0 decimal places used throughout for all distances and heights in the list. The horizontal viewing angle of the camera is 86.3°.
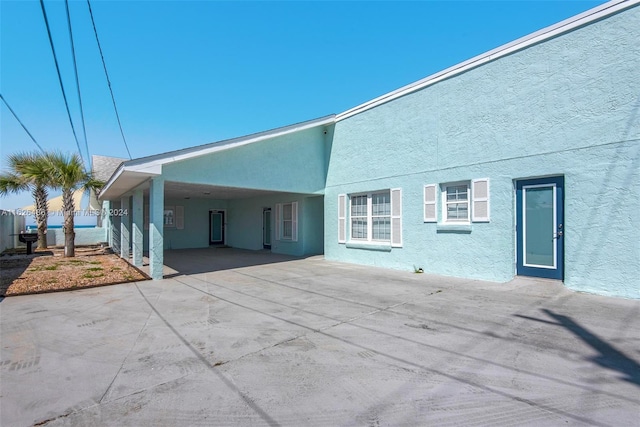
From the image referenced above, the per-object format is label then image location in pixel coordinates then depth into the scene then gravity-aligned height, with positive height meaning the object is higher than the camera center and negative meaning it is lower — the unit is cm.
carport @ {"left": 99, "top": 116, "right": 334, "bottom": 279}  923 +84
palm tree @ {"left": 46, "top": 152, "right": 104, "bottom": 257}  1387 +149
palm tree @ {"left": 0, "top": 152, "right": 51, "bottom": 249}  1412 +162
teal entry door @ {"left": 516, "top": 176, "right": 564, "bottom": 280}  704 -32
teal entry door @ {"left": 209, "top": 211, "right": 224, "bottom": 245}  1975 -77
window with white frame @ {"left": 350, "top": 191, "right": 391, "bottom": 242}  1105 -9
